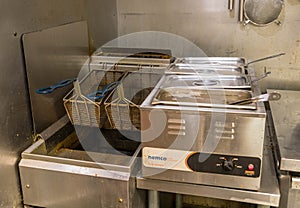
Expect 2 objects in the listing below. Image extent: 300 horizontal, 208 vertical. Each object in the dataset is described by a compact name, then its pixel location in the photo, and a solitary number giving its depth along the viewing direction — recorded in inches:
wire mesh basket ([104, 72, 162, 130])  51.0
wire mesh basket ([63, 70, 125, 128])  51.4
